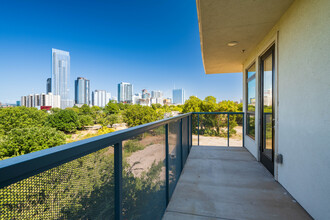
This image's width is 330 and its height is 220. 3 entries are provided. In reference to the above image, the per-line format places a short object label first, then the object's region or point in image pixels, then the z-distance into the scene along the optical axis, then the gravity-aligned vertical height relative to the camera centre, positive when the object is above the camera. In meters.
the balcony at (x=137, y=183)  0.43 -0.40
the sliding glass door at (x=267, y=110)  2.84 -0.01
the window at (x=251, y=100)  3.94 +0.27
